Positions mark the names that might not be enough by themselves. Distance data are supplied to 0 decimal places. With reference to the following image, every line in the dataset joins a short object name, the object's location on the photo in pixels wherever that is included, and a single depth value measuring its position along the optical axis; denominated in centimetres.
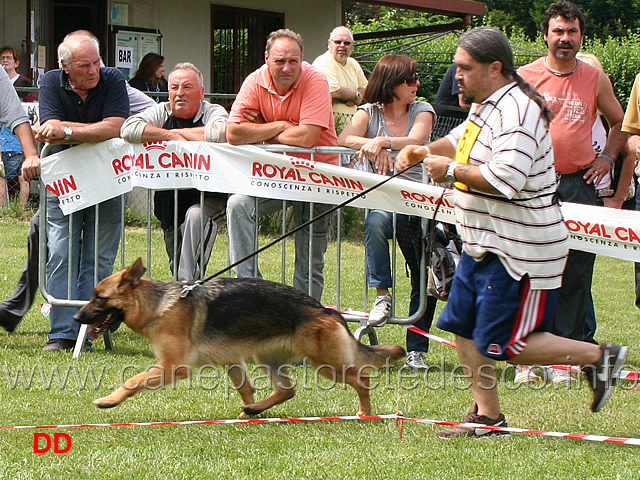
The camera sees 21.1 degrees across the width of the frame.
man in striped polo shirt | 793
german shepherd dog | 924
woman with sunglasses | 1160
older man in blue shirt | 1221
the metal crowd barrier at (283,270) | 1167
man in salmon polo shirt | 1170
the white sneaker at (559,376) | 1127
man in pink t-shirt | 1109
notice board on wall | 2759
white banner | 1095
